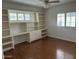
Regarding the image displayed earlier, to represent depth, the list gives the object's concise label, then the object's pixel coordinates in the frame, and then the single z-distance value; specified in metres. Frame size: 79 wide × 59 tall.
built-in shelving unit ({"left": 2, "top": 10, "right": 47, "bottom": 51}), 2.91
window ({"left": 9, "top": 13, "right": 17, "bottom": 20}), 3.21
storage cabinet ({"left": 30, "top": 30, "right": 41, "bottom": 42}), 3.68
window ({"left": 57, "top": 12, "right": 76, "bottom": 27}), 3.69
